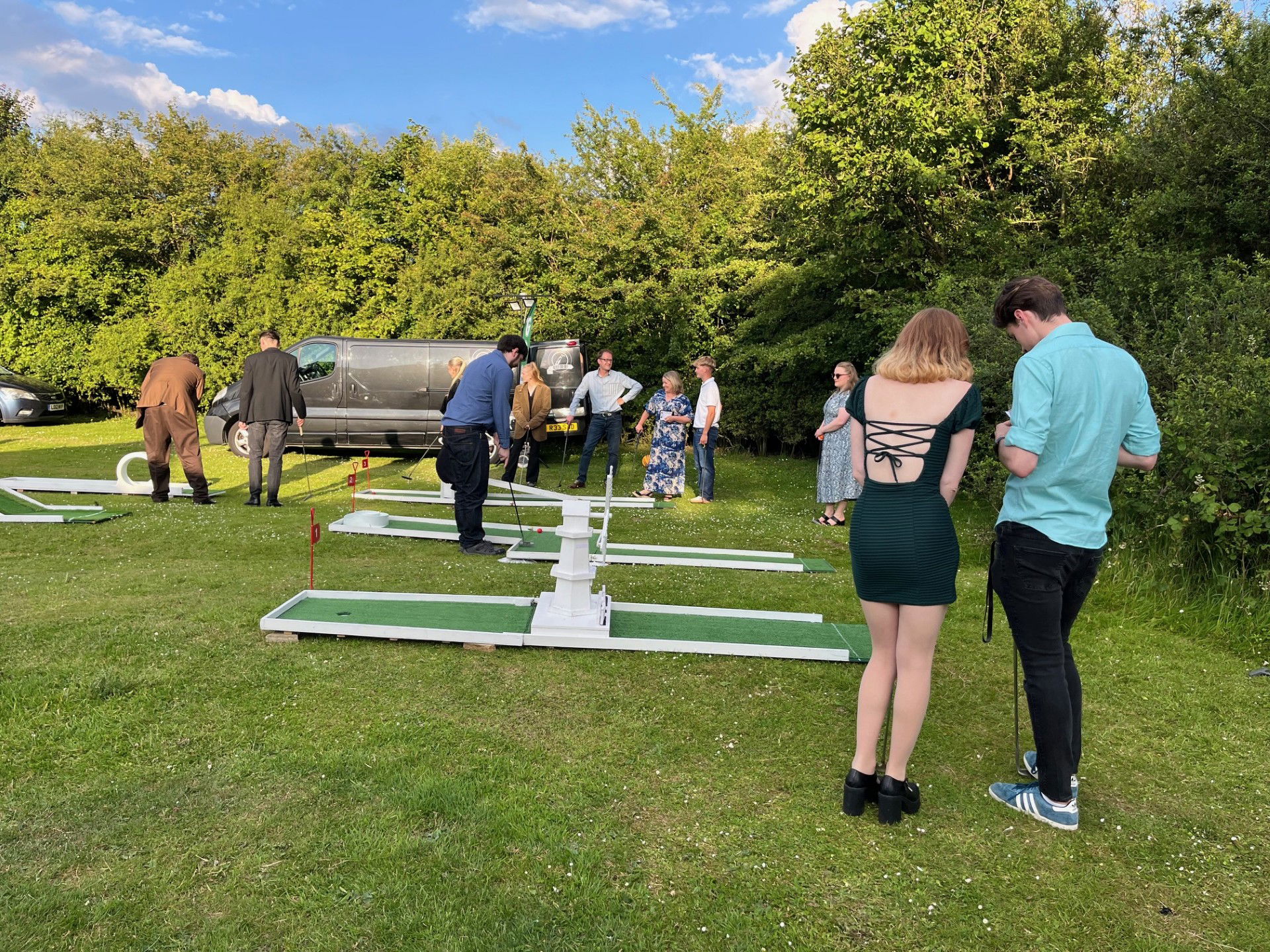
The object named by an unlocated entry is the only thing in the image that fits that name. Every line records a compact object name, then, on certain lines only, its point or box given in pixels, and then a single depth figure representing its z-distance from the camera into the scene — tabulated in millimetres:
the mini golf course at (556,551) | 7195
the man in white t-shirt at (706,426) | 10227
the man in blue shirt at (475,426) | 7316
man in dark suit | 9227
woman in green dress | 2859
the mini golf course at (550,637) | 4746
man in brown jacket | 9070
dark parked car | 18422
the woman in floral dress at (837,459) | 9023
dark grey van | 14078
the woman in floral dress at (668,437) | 10578
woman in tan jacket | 11062
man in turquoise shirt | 2859
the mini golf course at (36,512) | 7926
